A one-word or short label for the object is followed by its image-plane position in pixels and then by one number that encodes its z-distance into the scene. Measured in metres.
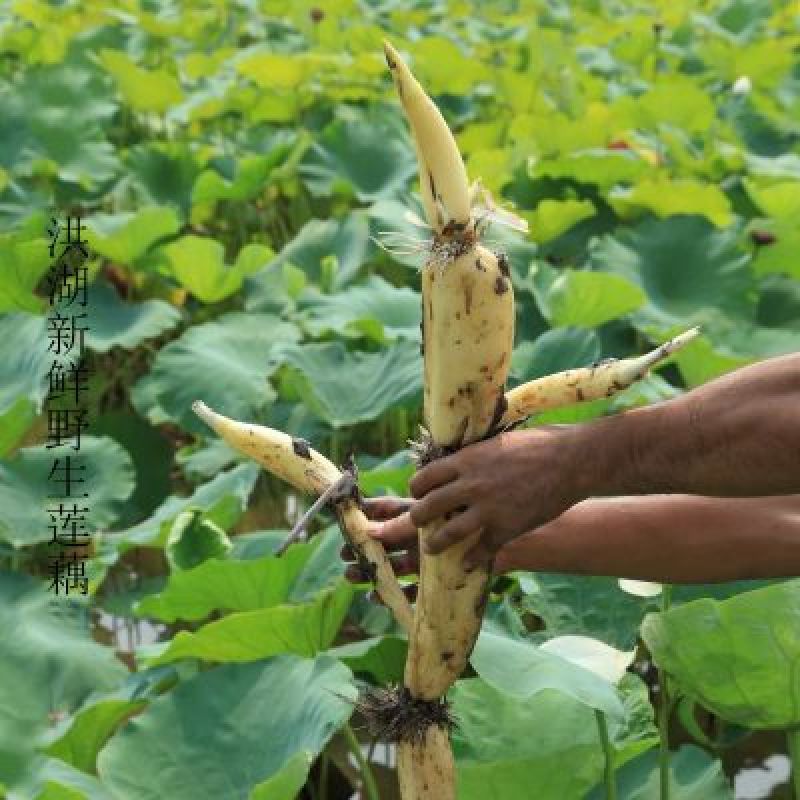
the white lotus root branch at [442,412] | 1.34
